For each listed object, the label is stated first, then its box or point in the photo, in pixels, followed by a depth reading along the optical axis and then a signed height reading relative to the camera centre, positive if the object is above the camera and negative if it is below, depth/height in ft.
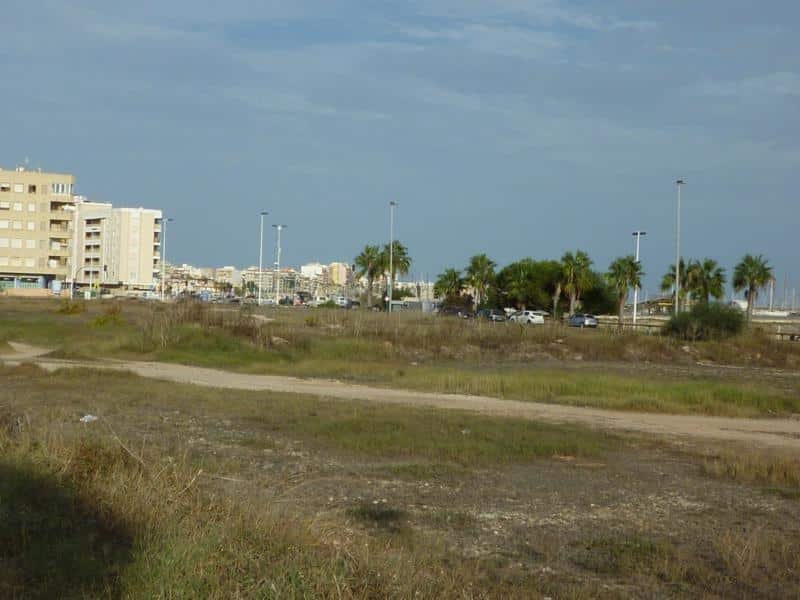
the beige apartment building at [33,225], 426.10 +33.69
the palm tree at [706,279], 353.10 +16.11
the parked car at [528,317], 299.54 -0.15
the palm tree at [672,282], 356.59 +15.24
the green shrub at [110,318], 183.52 -2.96
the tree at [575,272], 349.20 +16.90
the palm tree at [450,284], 428.15 +13.59
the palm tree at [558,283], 352.90 +13.41
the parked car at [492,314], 332.55 +0.64
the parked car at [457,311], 364.91 +1.25
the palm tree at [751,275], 337.31 +17.36
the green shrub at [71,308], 238.48 -1.57
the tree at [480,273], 402.72 +17.90
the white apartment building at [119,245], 502.38 +31.54
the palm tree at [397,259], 412.98 +23.11
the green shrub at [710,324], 225.35 -0.12
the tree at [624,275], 323.37 +15.49
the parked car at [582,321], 299.99 -0.60
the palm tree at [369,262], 416.87 +21.48
